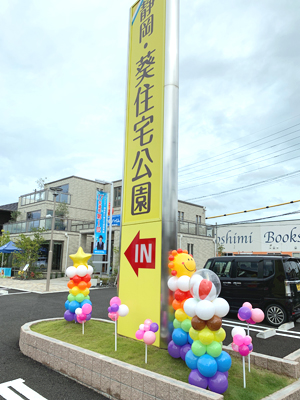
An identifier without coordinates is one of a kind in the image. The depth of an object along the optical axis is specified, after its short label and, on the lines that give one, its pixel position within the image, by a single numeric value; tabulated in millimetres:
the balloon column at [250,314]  4246
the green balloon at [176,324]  4677
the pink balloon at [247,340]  3852
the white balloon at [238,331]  3921
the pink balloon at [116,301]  5204
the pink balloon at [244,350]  3818
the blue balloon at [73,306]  6785
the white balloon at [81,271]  6978
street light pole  16263
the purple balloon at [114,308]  4982
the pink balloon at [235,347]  3930
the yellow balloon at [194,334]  3793
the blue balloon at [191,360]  3735
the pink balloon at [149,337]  4203
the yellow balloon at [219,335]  3713
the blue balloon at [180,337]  4492
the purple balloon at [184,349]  4420
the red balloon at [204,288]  3721
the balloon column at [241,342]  3830
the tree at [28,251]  24016
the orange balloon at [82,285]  7008
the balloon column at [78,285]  6816
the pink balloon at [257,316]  4238
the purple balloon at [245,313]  4258
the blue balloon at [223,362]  3600
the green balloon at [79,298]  6898
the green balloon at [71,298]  6980
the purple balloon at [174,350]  4559
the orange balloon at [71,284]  7082
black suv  7922
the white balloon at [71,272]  6926
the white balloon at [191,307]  3818
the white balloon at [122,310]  5039
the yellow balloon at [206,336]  3639
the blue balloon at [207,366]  3496
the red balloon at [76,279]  7047
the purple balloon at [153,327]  4434
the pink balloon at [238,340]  3842
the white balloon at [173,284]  4876
